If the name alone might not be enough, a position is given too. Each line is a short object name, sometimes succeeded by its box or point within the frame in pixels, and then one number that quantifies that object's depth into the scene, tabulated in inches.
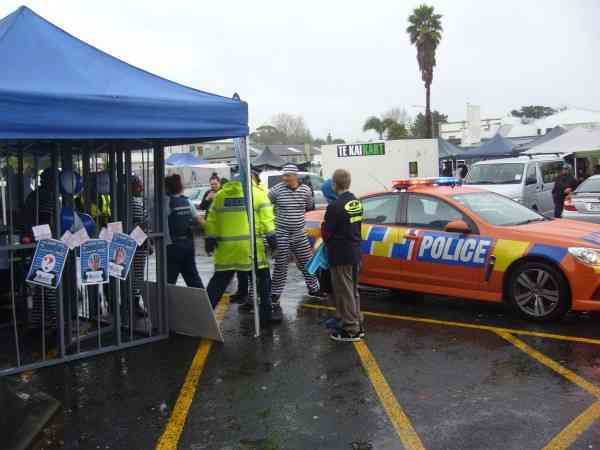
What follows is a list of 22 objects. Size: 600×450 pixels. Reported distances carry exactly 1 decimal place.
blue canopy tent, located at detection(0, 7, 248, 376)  203.6
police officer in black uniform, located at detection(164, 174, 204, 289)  286.4
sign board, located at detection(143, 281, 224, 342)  260.5
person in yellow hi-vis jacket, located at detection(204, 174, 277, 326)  274.2
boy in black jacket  249.6
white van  608.4
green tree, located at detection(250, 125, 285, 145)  3321.9
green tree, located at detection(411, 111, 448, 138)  2556.6
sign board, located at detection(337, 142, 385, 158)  868.6
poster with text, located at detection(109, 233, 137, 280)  243.0
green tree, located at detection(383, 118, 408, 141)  1940.2
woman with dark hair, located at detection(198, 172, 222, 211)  534.9
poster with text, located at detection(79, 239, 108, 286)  233.8
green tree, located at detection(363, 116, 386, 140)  2097.7
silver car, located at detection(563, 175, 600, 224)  500.7
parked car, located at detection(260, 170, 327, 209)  737.0
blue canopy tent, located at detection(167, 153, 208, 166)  1131.4
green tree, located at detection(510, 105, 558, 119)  3818.9
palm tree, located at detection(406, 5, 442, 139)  1686.8
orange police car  266.4
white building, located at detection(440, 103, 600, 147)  2429.9
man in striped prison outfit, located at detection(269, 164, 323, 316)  307.4
